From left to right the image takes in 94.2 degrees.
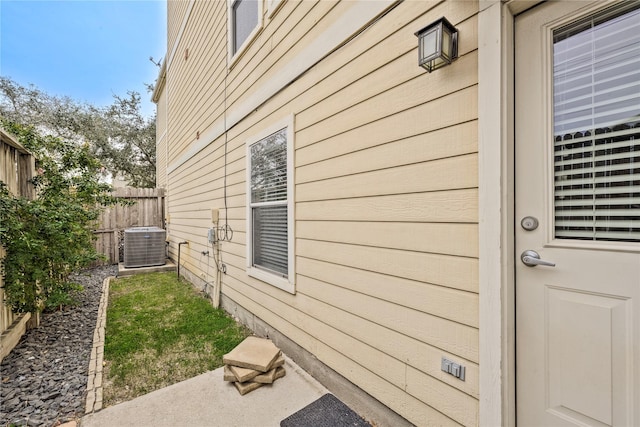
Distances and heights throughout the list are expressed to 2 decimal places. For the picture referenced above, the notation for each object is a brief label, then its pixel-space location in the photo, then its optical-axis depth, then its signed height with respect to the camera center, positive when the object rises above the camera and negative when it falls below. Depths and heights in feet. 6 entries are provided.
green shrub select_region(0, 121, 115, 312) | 9.32 -0.34
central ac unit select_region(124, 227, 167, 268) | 21.97 -2.55
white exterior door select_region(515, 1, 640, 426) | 3.60 -0.02
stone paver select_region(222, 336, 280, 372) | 7.75 -3.90
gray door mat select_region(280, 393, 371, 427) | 6.27 -4.47
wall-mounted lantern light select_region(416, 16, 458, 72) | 4.79 +2.77
